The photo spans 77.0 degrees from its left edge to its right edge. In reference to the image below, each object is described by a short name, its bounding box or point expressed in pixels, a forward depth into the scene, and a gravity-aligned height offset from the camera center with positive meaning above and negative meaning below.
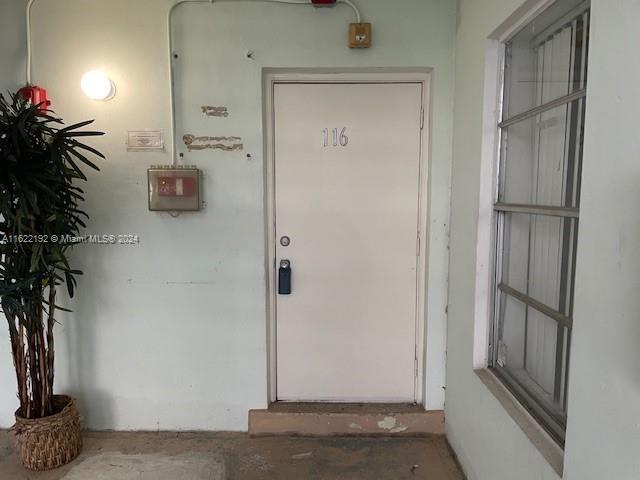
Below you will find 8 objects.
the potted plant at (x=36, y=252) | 1.73 -0.23
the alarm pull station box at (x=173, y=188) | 2.07 +0.08
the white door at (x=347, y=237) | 2.21 -0.19
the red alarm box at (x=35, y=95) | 1.98 +0.53
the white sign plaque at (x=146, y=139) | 2.14 +0.34
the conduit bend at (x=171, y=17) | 2.07 +0.96
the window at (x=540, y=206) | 1.30 +0.00
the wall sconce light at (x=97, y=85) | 2.05 +0.60
